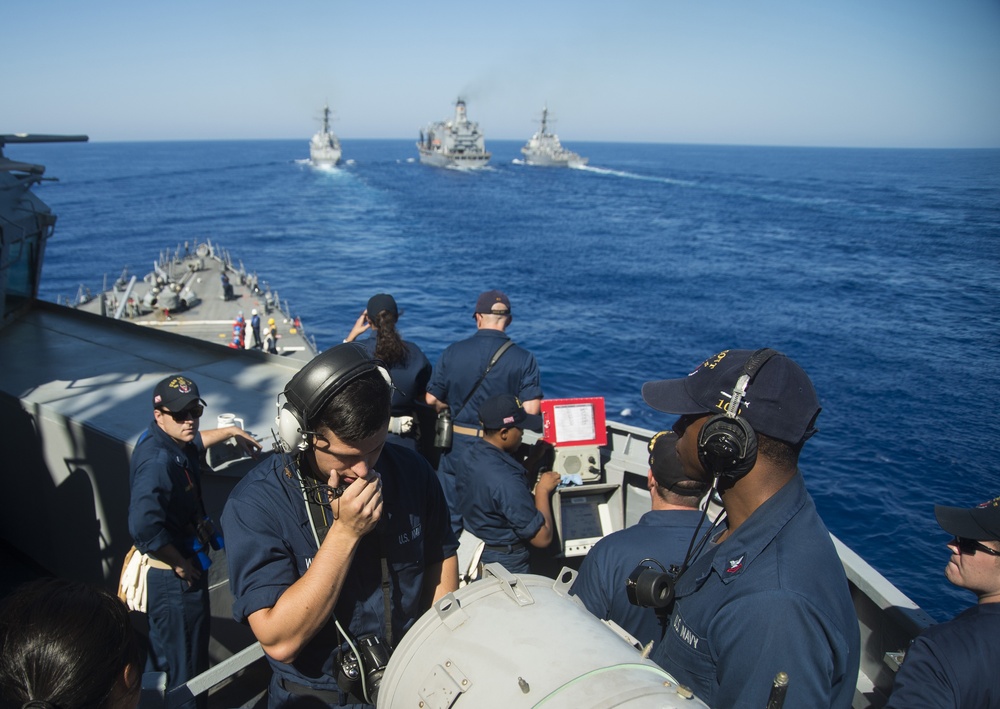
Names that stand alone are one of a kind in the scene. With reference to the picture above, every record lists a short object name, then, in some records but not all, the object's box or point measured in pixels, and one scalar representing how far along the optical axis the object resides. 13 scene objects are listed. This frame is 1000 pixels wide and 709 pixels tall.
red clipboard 5.30
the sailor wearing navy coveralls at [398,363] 5.20
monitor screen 5.05
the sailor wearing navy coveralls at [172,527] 3.70
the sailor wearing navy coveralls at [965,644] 2.30
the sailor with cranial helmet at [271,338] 20.99
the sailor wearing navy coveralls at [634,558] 2.73
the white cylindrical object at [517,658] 1.48
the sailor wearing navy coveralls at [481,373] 5.19
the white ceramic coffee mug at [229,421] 4.74
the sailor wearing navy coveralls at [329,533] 2.09
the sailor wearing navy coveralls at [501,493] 4.02
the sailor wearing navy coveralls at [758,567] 1.71
